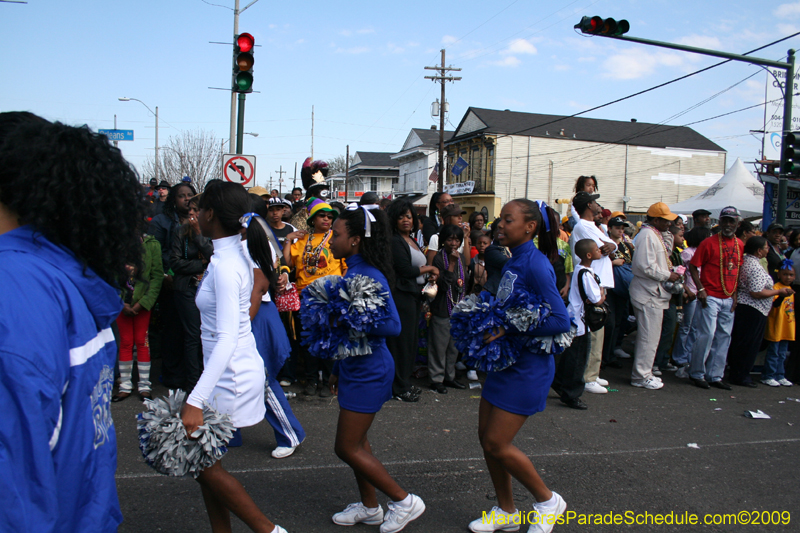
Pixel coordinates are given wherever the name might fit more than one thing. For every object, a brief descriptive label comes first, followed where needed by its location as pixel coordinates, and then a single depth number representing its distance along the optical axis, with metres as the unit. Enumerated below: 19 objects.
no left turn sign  9.25
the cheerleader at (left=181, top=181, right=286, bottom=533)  2.68
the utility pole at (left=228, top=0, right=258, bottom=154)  14.59
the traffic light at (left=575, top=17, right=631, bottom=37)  9.66
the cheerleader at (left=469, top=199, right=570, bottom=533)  3.24
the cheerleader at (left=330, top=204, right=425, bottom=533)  3.24
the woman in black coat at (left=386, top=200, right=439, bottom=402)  6.08
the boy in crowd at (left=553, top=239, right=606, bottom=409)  6.11
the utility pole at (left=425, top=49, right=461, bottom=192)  31.54
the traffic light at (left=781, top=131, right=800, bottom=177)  10.63
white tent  18.33
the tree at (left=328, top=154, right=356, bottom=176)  85.19
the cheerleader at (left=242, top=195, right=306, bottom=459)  4.36
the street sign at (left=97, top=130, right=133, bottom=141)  18.64
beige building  41.03
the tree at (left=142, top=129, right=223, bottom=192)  28.00
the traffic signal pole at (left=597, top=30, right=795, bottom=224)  10.00
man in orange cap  6.90
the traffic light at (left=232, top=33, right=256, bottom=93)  8.63
